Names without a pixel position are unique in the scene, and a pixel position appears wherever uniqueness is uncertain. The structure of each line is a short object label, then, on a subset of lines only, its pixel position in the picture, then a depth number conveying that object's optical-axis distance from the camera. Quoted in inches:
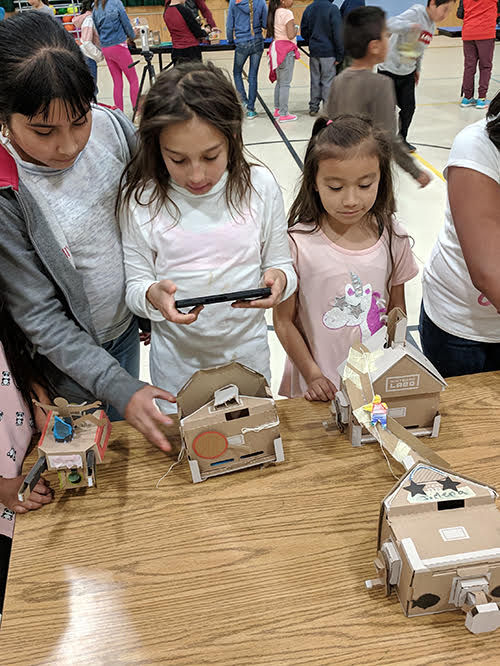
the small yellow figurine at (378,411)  39.4
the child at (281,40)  223.6
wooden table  31.0
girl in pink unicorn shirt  49.6
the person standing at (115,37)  219.1
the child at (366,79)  114.0
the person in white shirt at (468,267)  44.0
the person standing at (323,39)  219.5
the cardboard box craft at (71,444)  38.7
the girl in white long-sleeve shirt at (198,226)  41.7
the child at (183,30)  227.6
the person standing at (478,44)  234.1
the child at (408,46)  154.7
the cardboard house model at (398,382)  40.7
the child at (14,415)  40.3
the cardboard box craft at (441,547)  29.3
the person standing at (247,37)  239.5
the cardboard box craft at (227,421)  38.6
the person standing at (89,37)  215.5
